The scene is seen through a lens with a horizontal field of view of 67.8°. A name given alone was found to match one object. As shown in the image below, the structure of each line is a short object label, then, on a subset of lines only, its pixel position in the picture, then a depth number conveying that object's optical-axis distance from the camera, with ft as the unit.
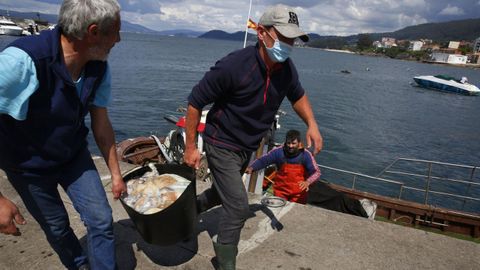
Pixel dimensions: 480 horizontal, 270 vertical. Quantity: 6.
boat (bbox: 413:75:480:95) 164.25
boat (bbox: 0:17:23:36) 290.97
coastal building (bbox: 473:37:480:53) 581.77
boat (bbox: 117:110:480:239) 25.90
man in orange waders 17.03
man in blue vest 6.80
